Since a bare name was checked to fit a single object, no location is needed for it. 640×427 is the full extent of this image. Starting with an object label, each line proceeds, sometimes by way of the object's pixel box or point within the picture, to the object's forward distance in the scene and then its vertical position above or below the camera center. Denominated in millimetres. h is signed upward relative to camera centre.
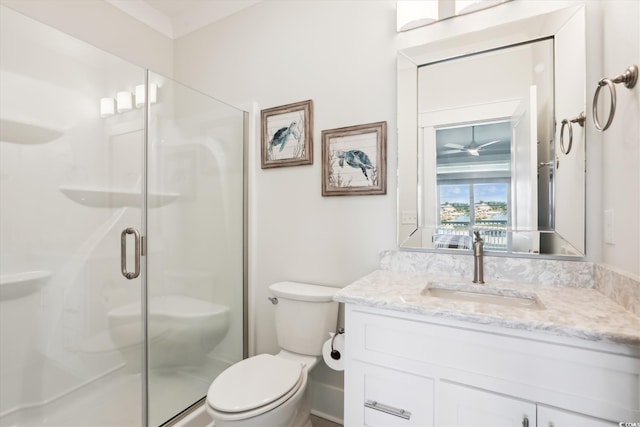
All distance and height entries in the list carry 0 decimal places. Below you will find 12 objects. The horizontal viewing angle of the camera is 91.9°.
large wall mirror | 1269 +333
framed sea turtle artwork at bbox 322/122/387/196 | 1613 +288
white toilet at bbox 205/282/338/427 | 1168 -710
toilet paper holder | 1415 -644
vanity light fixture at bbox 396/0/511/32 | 1450 +952
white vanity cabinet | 794 -479
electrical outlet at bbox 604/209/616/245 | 1104 -53
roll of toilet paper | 1412 -651
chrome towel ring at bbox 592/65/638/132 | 935 +404
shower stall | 1297 -110
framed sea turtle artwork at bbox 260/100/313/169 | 1820 +481
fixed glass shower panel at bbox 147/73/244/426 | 1617 -181
